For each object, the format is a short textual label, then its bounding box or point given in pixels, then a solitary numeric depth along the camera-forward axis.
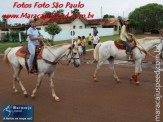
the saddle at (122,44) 7.78
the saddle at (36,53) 5.92
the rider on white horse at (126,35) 7.69
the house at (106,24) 49.72
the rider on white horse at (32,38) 5.81
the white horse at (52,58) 5.58
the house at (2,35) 32.67
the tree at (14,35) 31.23
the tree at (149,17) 52.26
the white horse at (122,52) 7.73
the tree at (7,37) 31.97
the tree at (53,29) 25.90
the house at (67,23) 40.79
